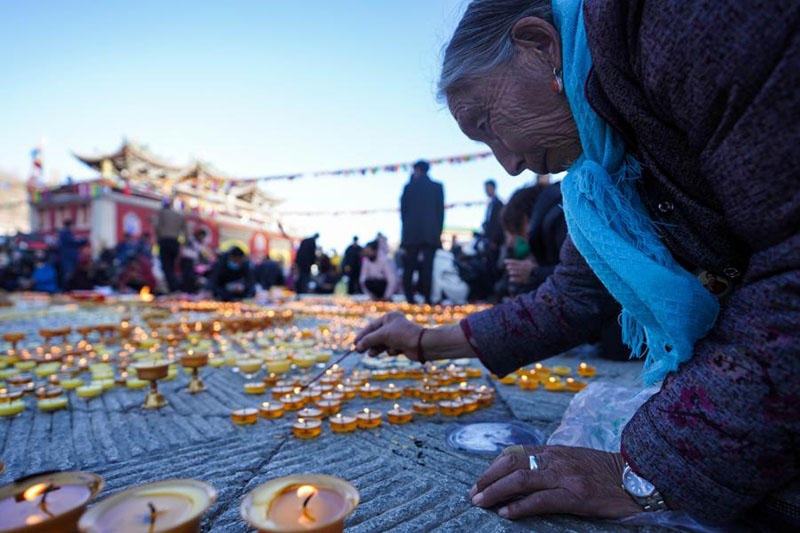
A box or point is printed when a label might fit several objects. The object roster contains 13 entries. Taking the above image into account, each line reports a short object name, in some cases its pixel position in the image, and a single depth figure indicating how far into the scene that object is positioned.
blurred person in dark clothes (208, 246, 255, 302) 9.10
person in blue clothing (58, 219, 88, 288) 13.27
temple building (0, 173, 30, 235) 36.85
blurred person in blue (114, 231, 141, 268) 13.72
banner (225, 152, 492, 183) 13.37
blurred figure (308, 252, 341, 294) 14.59
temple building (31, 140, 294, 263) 23.52
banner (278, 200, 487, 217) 21.75
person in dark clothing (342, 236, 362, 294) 11.79
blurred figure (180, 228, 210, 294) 11.14
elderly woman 0.74
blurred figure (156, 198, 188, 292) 9.75
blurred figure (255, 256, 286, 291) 16.14
